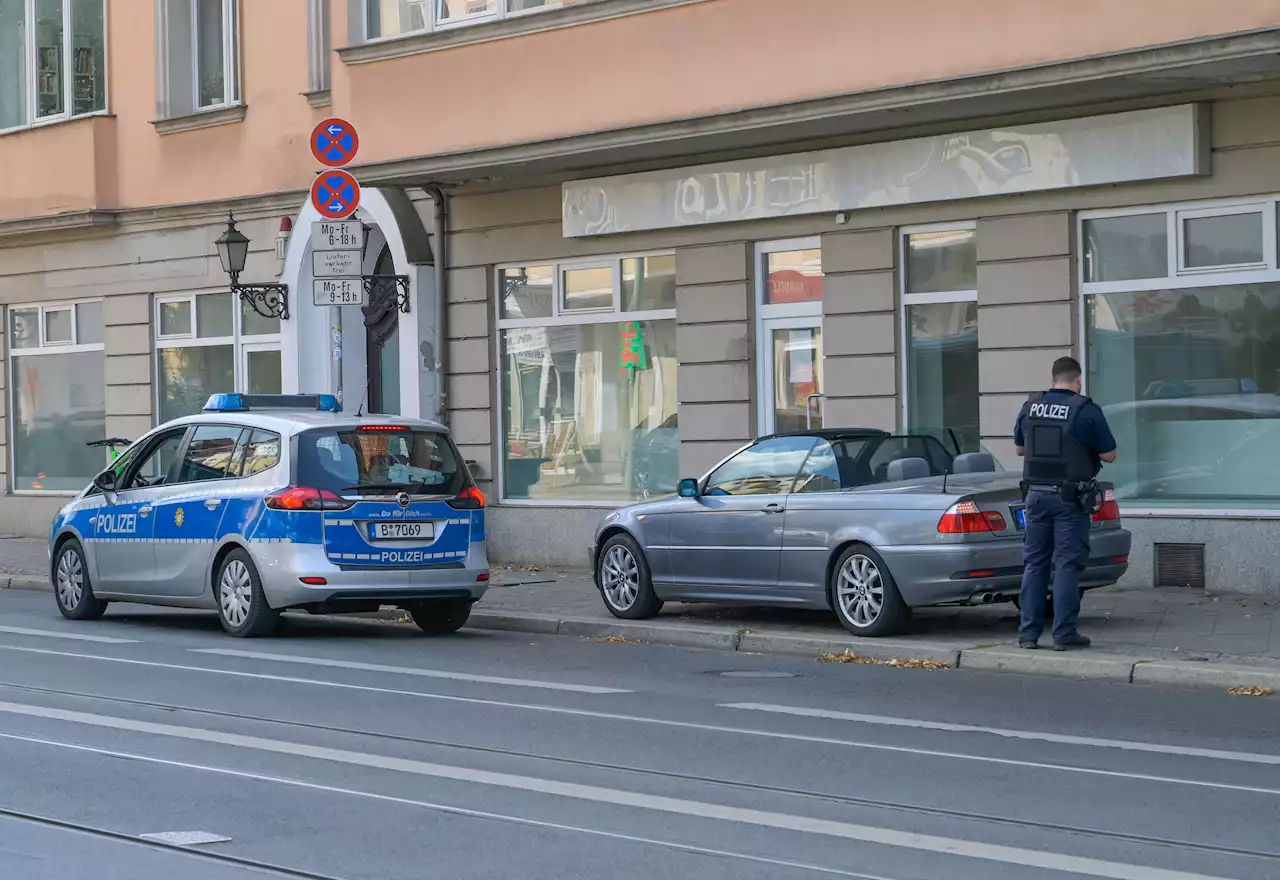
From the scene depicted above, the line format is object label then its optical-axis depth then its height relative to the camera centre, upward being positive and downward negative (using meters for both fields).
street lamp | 22.61 +1.50
